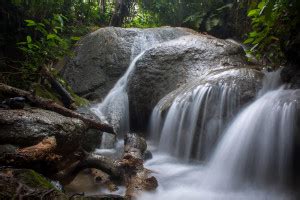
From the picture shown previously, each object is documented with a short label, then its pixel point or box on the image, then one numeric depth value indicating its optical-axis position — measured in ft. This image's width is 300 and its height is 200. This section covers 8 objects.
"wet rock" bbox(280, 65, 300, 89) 14.85
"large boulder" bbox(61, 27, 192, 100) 27.71
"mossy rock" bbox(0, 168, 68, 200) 6.18
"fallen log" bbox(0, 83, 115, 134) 14.34
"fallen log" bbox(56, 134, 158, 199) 11.82
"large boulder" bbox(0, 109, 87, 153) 10.75
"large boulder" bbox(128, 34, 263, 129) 23.39
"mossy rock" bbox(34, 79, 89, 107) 19.20
